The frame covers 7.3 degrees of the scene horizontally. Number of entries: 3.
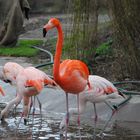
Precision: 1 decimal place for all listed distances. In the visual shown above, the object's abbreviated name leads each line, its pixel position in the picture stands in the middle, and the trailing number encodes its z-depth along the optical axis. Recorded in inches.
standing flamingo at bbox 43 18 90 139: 534.1
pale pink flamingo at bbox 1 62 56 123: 592.8
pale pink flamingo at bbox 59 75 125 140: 587.6
